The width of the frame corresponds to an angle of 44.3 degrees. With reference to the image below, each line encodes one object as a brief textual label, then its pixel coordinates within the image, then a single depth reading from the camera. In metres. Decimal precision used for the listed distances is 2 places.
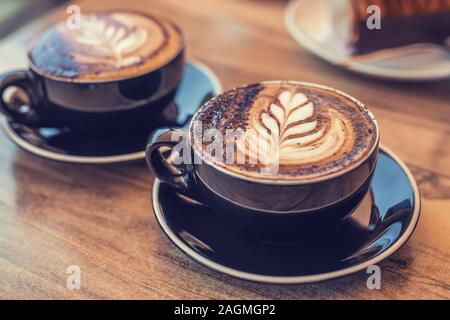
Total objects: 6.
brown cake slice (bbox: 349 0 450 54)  0.96
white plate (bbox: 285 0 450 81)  0.94
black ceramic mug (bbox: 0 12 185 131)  0.76
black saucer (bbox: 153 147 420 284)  0.57
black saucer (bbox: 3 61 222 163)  0.74
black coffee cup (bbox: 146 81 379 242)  0.55
